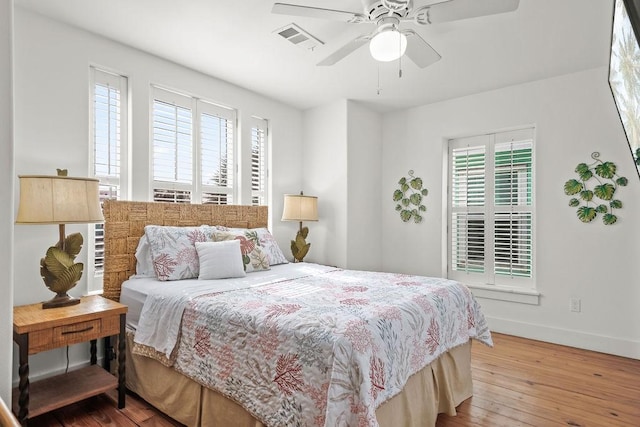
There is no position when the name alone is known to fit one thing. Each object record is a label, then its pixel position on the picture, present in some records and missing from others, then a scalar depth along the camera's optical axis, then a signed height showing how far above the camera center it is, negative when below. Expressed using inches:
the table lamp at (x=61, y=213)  80.7 -0.2
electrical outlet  132.5 -35.1
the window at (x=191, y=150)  125.8 +24.7
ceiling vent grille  102.3 +54.4
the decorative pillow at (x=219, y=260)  105.5 -14.9
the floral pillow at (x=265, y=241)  126.6 -11.1
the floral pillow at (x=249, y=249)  118.2 -12.9
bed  56.0 -26.4
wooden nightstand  73.2 -29.4
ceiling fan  73.1 +45.0
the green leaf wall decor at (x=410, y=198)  173.6 +7.9
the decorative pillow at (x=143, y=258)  109.3 -14.6
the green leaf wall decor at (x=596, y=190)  125.6 +9.2
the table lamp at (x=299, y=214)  156.3 -0.5
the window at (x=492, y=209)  148.5 +2.1
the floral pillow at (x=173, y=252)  103.5 -12.2
